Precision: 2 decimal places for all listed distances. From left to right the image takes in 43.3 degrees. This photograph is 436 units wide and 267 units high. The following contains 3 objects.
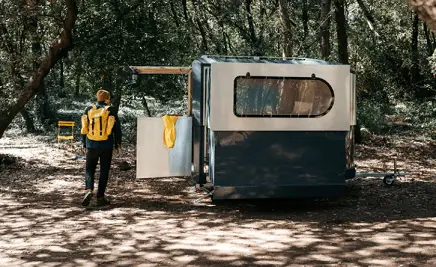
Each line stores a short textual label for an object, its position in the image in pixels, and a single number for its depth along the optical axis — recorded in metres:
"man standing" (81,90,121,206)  7.94
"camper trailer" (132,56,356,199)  7.54
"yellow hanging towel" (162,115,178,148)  8.36
